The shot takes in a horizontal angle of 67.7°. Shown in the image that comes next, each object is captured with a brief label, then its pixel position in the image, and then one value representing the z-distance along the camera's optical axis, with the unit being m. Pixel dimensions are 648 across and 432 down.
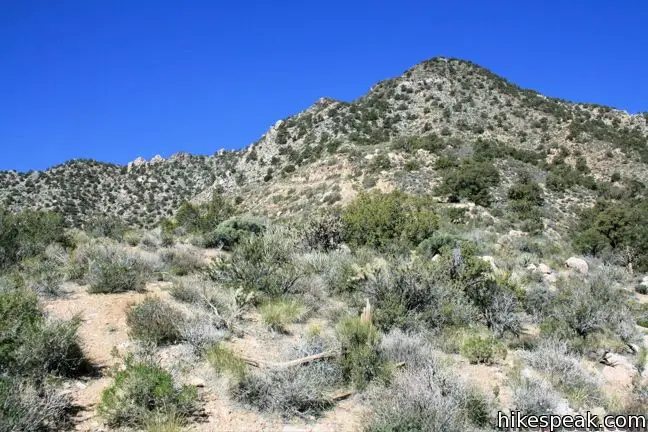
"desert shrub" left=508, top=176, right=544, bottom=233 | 30.52
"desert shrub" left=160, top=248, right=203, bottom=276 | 13.45
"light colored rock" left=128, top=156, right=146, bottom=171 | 65.75
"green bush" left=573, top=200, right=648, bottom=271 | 24.61
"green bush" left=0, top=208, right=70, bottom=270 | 13.93
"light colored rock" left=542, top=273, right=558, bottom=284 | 17.53
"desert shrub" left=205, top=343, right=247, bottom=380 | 6.80
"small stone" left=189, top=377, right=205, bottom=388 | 6.76
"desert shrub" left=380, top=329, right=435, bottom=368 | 7.62
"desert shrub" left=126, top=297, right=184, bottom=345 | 7.99
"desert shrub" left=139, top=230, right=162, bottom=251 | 17.08
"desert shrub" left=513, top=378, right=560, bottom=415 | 6.59
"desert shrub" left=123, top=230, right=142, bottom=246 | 18.09
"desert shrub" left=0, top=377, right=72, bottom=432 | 5.02
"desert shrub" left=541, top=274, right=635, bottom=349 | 10.44
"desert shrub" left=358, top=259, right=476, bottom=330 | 9.75
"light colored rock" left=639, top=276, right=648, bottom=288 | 20.02
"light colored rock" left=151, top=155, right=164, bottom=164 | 69.31
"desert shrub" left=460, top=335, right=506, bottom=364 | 8.65
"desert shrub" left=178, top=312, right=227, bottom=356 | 7.83
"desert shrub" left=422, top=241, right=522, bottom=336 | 10.43
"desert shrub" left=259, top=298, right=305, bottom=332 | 9.45
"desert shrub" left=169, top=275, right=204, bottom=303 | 10.26
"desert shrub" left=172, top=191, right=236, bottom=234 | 26.22
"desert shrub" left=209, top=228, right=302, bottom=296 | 11.43
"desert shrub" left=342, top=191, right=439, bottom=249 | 18.56
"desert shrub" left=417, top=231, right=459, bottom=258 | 17.42
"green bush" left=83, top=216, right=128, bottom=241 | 23.60
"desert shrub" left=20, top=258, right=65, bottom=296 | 10.27
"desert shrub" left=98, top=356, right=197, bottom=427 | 5.70
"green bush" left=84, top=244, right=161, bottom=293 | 10.84
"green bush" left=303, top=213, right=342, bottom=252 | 18.70
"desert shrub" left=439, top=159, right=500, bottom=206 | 34.94
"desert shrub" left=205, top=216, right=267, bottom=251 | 19.73
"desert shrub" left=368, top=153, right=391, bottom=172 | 40.25
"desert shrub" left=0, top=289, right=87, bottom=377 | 6.12
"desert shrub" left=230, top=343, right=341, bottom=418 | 6.43
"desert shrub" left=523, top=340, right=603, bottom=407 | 7.31
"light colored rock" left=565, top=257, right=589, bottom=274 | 21.06
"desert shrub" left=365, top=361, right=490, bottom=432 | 5.67
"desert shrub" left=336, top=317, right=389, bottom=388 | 7.23
